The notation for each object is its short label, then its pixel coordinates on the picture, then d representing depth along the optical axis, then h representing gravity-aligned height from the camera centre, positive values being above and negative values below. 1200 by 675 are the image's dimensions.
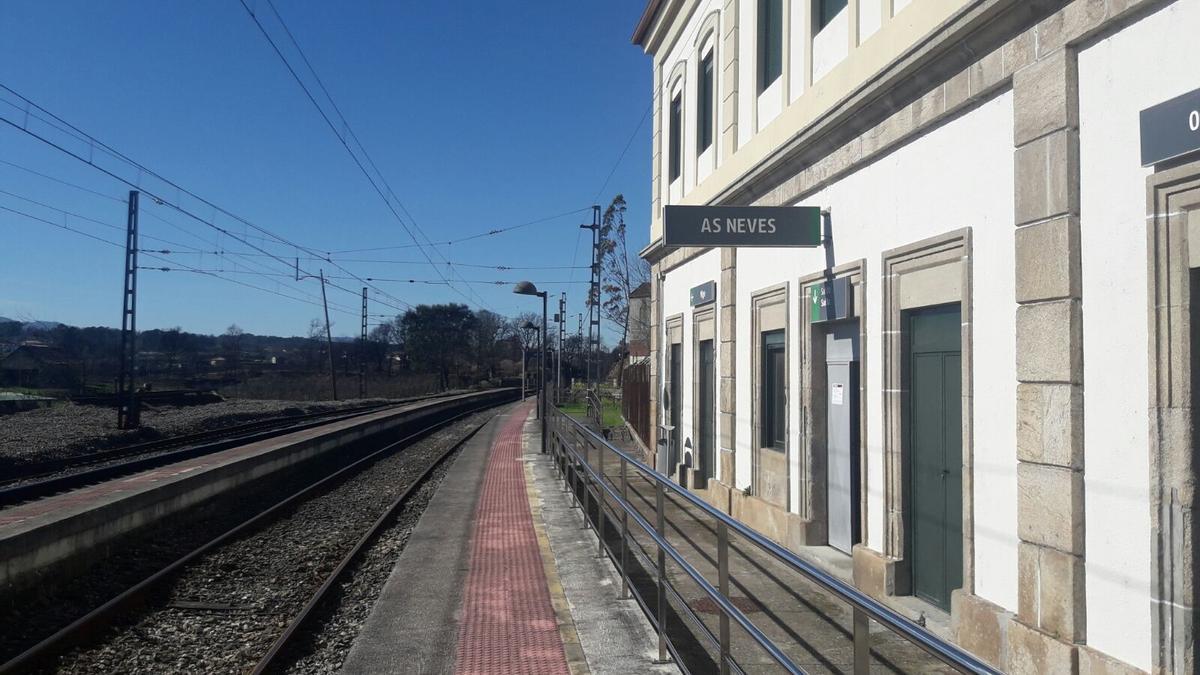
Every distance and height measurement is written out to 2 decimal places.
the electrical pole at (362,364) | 56.44 +0.35
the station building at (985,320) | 4.52 +0.36
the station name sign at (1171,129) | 4.20 +1.17
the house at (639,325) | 42.17 +2.41
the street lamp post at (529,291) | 22.09 +1.94
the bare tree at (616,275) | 48.41 +5.20
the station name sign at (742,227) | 8.72 +1.40
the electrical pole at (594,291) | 45.16 +4.21
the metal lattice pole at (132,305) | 26.84 +1.91
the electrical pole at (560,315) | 26.46 +2.65
